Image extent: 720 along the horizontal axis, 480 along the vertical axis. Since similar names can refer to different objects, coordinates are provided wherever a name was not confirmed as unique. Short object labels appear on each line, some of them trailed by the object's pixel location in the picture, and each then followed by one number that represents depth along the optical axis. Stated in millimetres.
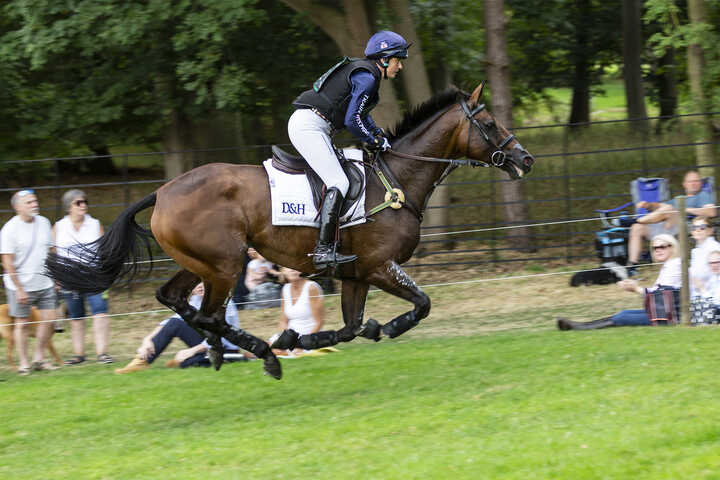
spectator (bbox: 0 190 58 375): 18609
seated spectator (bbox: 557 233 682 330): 17469
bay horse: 13922
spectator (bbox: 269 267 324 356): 18047
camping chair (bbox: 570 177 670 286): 23547
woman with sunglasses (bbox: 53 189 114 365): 19141
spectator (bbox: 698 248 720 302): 16734
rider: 13734
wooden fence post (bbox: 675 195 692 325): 16937
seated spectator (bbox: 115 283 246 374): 17484
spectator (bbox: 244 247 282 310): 22234
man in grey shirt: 21750
